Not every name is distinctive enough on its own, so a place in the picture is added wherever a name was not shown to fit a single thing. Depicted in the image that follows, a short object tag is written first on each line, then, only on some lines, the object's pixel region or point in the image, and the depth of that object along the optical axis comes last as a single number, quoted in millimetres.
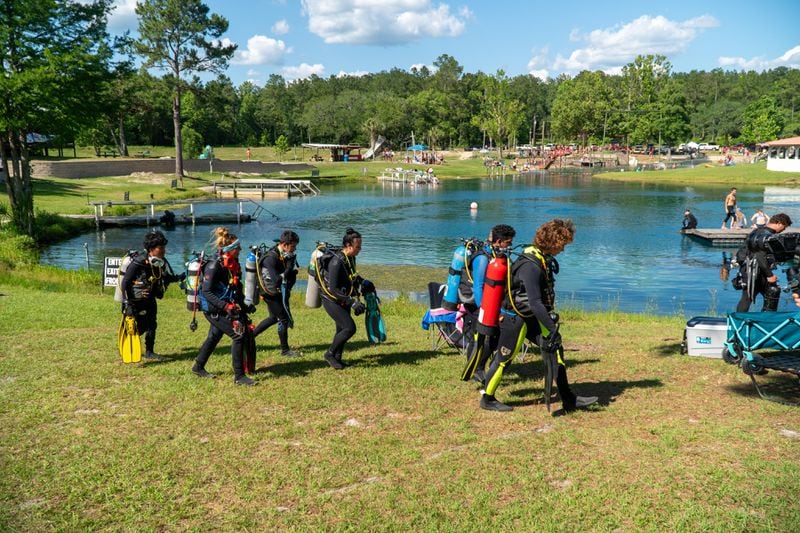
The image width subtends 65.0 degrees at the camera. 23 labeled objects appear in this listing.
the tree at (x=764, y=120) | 111688
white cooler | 10023
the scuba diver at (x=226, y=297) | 8750
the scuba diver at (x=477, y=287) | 8359
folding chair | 10703
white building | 76688
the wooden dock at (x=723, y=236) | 34438
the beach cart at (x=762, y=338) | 7773
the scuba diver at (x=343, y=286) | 9469
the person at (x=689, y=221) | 37594
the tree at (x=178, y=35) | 60438
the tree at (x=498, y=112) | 123750
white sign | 17375
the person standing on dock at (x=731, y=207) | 36250
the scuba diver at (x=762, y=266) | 10412
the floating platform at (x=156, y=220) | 40438
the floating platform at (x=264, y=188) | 61481
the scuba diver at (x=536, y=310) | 7387
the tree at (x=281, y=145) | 98250
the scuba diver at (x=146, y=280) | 9656
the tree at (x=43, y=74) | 28703
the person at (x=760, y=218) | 29947
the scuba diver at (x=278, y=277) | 10188
